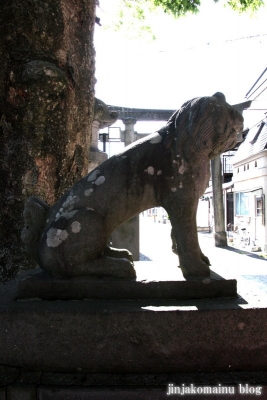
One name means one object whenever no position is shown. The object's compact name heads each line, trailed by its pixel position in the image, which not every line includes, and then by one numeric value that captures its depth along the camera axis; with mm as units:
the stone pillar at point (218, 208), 11992
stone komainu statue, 1695
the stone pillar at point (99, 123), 5530
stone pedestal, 1479
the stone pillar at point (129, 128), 9664
